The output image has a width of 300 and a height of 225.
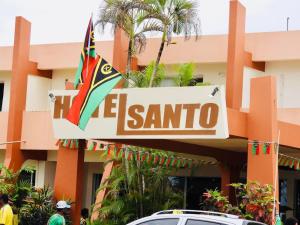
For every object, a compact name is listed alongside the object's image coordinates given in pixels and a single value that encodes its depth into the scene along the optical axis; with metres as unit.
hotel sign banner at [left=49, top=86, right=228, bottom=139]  12.82
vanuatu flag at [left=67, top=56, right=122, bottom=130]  13.81
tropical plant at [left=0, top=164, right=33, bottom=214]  17.09
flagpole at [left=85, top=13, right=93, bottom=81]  14.04
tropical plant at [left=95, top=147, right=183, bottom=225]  16.84
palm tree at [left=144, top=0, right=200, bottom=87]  18.16
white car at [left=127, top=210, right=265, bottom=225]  9.59
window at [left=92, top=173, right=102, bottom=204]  24.14
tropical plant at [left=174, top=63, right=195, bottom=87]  19.15
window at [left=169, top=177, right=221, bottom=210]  22.35
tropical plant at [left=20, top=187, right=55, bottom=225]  15.95
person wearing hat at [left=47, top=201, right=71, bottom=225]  11.70
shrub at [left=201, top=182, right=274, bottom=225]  12.81
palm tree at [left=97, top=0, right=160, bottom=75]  18.17
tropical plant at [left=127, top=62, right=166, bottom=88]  18.69
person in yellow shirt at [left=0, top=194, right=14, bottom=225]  13.20
